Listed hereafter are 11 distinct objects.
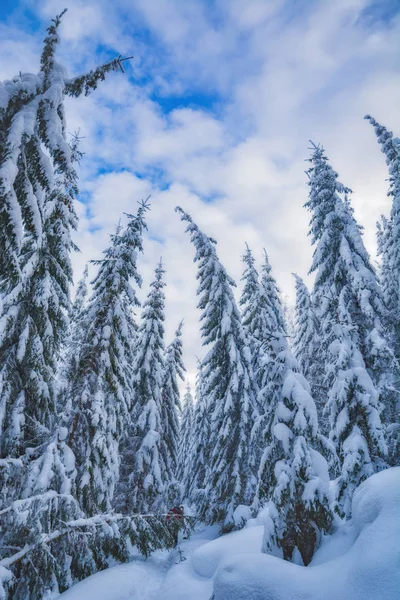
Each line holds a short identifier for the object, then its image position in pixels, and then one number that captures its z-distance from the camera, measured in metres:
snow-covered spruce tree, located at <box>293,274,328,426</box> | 22.33
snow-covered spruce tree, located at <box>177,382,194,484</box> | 39.03
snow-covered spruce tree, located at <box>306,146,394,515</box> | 10.02
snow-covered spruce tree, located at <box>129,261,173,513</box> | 17.64
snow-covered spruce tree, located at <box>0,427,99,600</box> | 5.98
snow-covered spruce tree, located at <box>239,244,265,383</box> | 19.80
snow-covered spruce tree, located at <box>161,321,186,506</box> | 22.45
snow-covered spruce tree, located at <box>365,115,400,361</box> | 15.53
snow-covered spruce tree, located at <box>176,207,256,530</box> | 15.73
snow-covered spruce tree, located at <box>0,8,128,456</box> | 4.87
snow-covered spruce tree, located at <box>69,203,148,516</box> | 12.47
